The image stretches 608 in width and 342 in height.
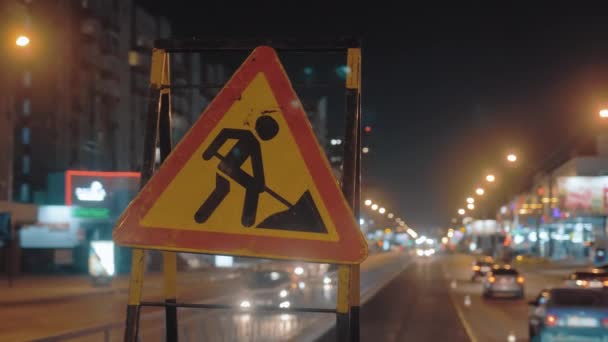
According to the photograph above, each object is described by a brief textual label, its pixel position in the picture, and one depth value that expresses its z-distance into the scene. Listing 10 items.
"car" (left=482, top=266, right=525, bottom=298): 42.84
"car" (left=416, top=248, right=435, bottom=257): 149.62
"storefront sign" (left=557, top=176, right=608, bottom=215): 63.09
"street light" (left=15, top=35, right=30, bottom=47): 31.76
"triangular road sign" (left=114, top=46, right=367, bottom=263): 4.30
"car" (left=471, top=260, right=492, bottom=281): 58.17
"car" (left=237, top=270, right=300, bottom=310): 29.16
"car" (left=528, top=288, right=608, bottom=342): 17.62
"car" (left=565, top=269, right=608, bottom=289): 28.92
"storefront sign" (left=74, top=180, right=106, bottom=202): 64.88
